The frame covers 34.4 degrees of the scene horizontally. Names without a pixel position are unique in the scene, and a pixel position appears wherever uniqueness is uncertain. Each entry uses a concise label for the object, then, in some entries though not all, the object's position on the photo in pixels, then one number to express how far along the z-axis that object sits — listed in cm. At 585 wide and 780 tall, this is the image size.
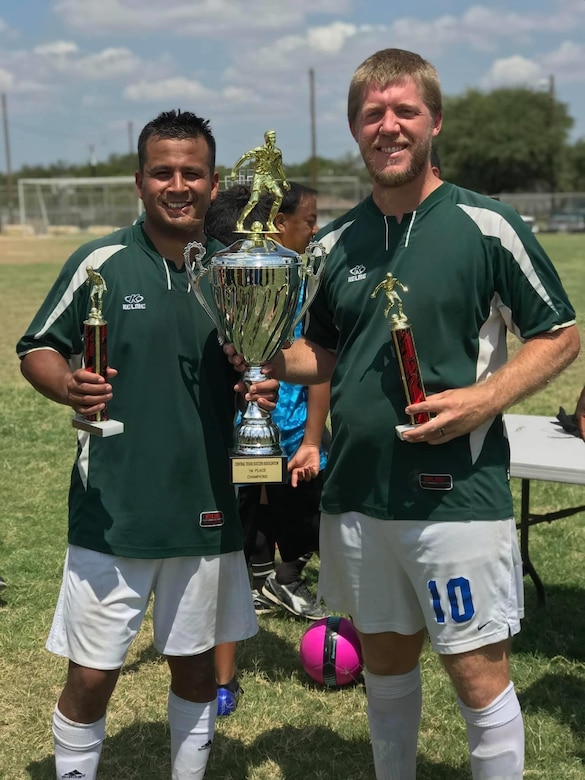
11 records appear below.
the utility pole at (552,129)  6212
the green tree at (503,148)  6128
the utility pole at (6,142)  6284
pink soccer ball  421
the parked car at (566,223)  4356
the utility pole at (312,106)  5296
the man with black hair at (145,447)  280
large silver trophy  278
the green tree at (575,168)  6444
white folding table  416
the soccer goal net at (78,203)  5053
